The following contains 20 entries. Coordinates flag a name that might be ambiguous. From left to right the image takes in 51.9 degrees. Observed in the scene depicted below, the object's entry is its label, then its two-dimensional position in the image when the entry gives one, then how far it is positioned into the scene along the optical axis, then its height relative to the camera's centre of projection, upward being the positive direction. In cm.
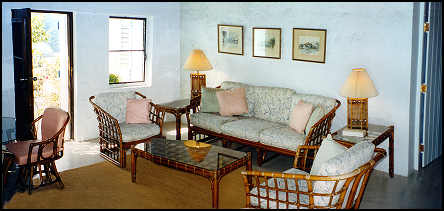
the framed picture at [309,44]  626 +49
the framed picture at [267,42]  679 +55
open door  611 +17
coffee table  462 -87
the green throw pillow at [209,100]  690 -32
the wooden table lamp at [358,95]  541 -18
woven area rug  475 -126
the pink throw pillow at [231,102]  674 -34
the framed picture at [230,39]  733 +65
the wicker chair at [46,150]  493 -80
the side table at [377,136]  525 -67
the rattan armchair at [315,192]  367 -95
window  766 +49
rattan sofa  570 -61
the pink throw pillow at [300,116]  581 -47
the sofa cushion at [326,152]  404 -64
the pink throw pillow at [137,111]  641 -46
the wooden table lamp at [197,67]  726 +19
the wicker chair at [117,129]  593 -68
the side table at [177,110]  679 -47
